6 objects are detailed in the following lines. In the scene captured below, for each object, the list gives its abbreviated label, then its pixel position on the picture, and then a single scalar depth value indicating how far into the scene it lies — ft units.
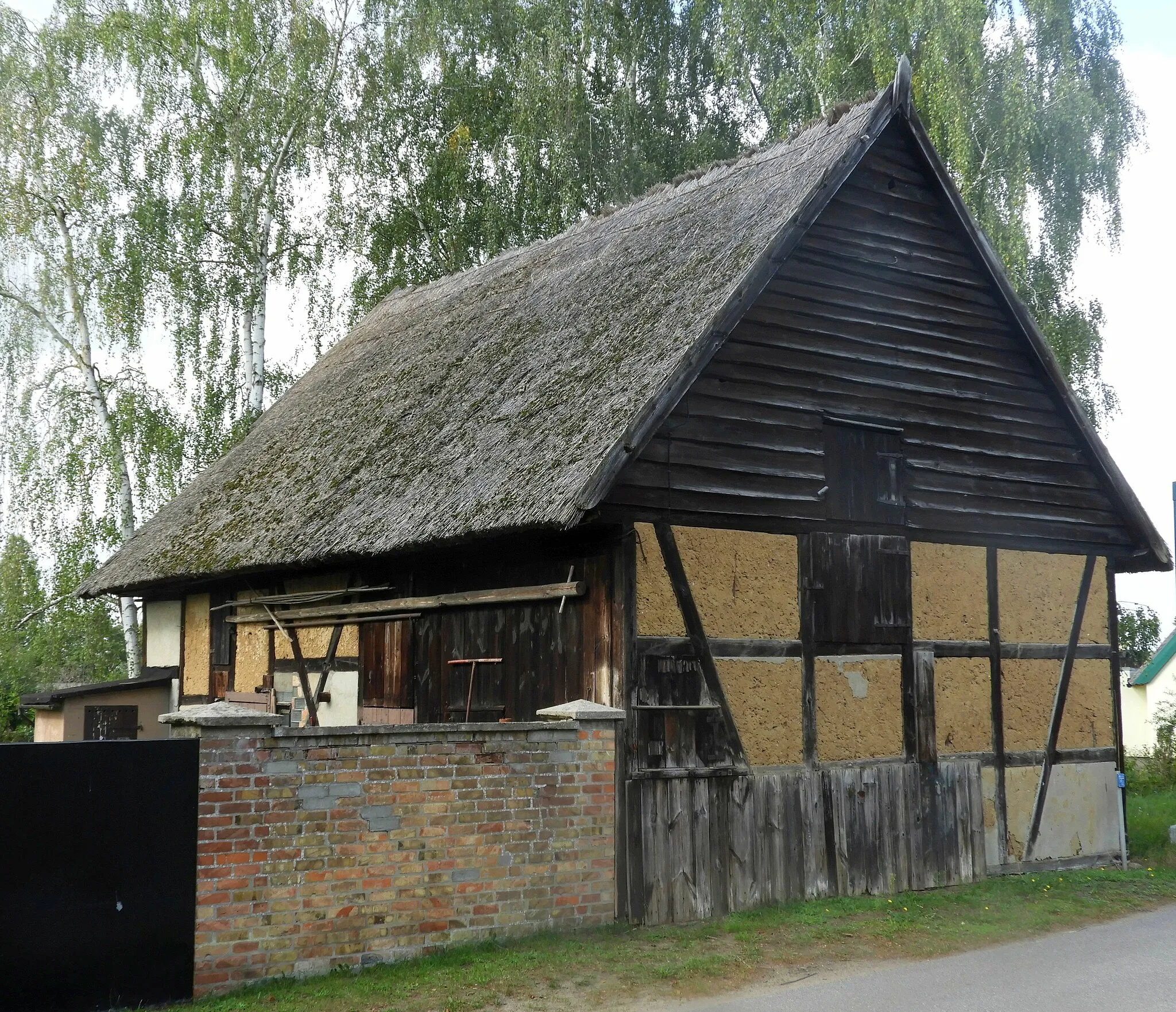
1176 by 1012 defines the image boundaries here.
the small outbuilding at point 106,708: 46.29
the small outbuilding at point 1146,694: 82.43
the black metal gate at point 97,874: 20.58
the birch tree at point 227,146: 62.44
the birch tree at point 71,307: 59.67
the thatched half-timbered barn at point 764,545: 29.07
